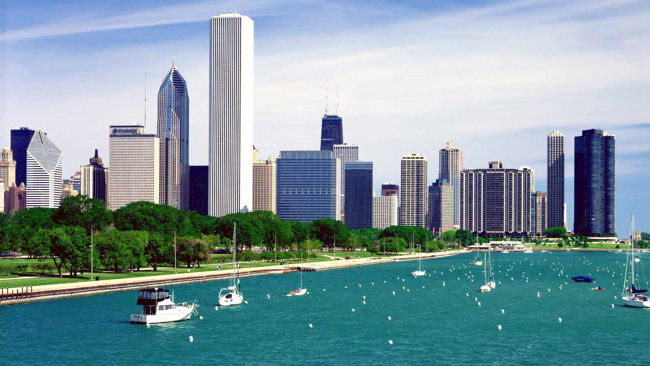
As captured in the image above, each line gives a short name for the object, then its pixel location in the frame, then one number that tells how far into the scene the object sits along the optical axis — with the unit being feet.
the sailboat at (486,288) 583.91
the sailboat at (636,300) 465.55
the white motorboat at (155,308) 382.83
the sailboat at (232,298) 457.68
